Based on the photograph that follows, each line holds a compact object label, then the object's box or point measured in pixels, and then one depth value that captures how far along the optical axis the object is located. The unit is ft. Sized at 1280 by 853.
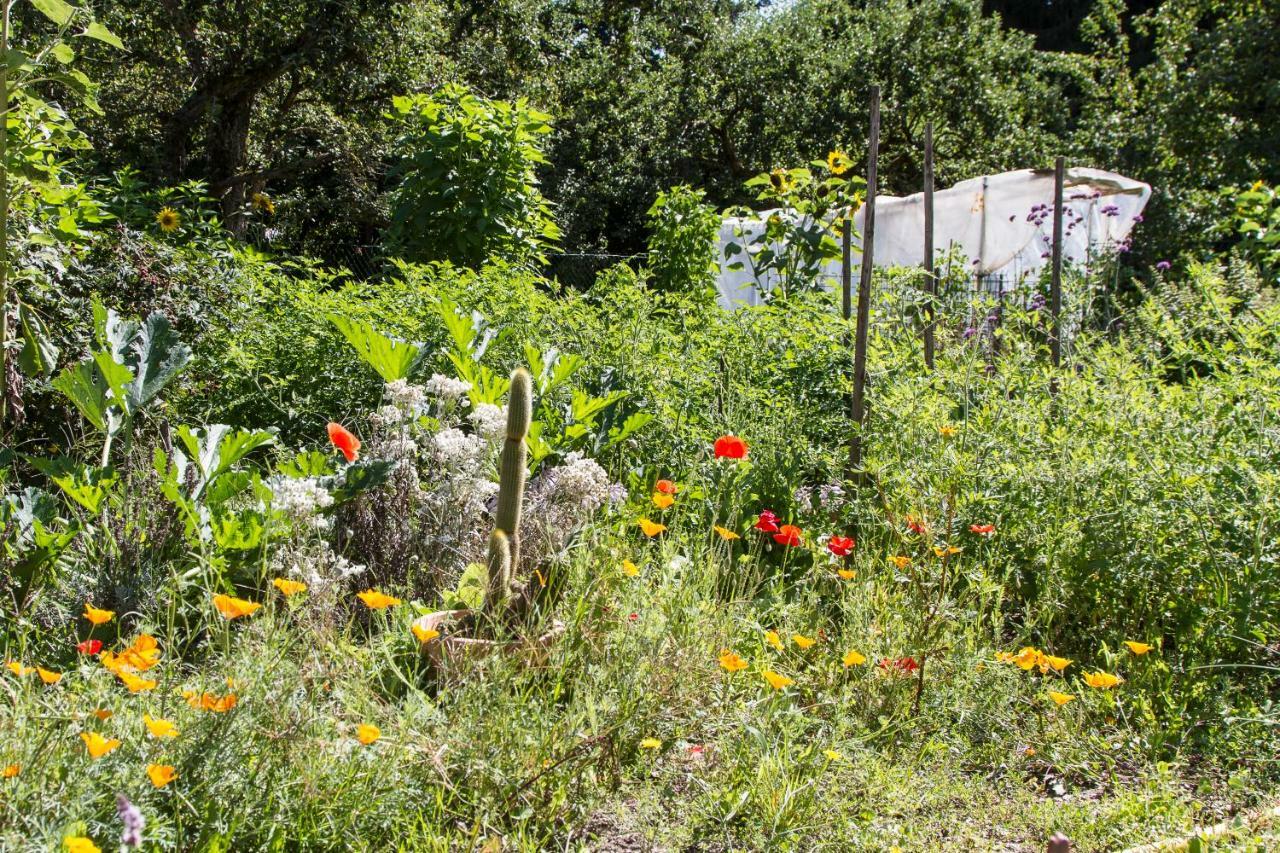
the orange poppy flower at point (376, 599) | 6.34
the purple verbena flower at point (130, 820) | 3.92
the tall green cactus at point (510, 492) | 7.86
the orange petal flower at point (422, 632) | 6.21
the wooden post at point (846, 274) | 13.91
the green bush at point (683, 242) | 24.47
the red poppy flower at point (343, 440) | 8.07
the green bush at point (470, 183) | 21.54
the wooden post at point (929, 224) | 15.85
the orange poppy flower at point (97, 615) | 6.01
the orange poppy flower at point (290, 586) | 6.32
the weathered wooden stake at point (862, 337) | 11.84
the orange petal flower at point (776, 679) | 7.10
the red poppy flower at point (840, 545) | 9.18
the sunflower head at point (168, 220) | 19.43
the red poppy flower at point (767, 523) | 9.34
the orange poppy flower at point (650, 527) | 8.35
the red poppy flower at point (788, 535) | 9.21
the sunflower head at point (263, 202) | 31.45
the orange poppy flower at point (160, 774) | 4.95
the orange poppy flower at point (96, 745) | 4.80
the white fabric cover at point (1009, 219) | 29.53
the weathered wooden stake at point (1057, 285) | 16.67
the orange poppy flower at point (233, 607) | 5.78
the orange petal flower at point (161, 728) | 5.24
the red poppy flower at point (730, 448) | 9.11
